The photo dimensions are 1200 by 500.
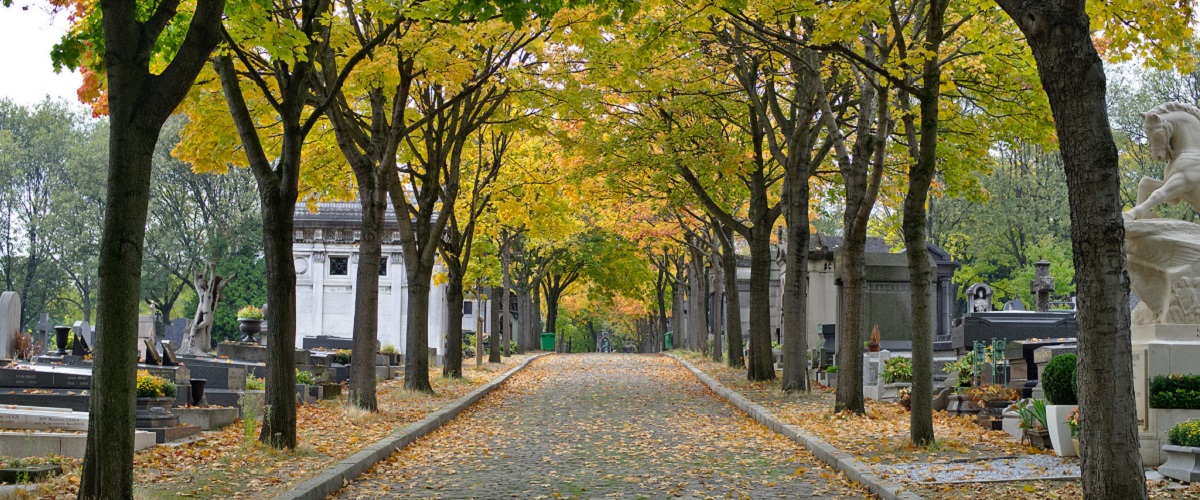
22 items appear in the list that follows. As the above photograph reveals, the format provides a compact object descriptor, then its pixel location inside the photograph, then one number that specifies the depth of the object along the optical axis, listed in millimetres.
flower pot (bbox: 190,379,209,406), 15828
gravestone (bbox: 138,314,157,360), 30172
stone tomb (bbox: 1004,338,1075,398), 15815
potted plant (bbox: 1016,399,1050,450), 12125
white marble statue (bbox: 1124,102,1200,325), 11078
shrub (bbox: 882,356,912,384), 19812
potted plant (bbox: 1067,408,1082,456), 10859
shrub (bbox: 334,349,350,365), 28562
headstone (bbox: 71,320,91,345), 34688
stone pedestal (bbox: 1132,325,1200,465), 10344
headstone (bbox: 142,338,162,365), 18984
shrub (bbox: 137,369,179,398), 13570
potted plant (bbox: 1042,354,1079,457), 11219
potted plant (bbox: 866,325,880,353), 24453
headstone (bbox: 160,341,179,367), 19422
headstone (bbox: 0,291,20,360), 21766
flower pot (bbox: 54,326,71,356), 25500
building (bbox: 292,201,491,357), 47531
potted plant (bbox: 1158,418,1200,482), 9172
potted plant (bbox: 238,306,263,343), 32906
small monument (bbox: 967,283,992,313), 34875
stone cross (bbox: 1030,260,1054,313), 29953
